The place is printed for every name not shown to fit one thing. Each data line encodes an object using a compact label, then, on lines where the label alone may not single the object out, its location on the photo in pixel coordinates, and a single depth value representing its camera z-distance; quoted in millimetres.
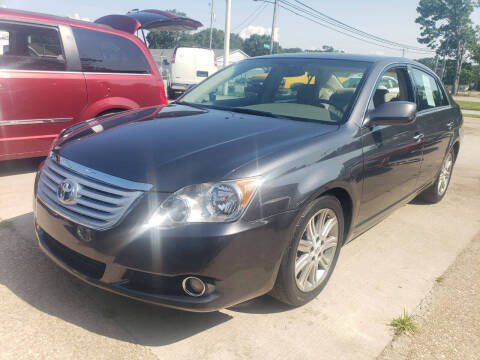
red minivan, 4727
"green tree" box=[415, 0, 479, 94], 62500
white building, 58875
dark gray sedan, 2088
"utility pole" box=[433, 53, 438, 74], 60738
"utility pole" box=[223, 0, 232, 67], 16078
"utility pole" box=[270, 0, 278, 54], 31078
